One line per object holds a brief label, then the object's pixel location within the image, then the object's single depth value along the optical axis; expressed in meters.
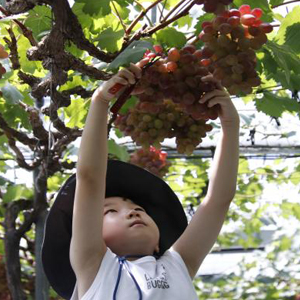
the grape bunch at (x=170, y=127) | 1.81
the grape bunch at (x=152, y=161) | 3.18
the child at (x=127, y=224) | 1.70
